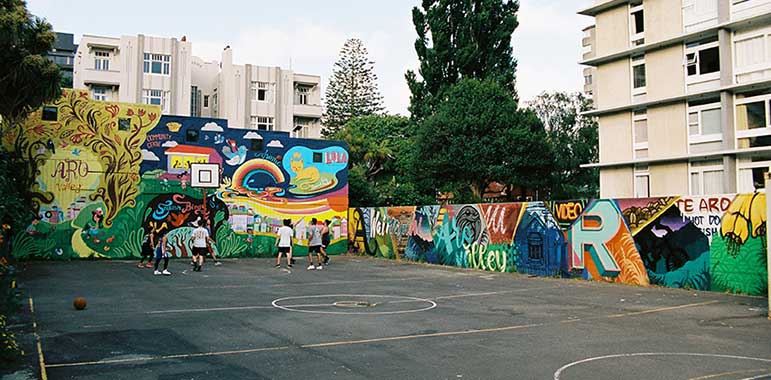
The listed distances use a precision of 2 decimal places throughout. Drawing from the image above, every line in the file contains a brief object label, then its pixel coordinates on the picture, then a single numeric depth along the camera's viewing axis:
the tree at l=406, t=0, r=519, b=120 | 42.47
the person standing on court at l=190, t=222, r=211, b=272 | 20.08
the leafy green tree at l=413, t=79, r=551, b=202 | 36.38
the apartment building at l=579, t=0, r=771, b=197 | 24.45
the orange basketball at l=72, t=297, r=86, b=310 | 11.32
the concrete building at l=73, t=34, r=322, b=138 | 45.81
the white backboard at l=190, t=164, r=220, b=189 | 27.23
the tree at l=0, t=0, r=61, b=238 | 16.63
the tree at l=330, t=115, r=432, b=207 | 34.75
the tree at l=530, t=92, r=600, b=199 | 40.52
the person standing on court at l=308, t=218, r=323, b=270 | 22.28
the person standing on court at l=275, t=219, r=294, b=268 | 22.30
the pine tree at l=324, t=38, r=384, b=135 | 57.62
